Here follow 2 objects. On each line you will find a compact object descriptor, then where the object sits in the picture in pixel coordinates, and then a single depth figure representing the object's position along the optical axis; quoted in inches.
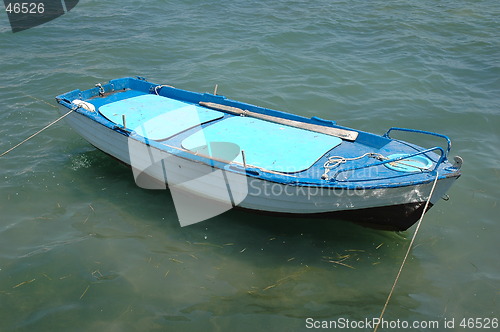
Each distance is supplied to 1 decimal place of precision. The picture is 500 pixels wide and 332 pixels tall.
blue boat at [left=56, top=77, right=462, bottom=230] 279.4
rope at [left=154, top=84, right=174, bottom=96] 421.6
